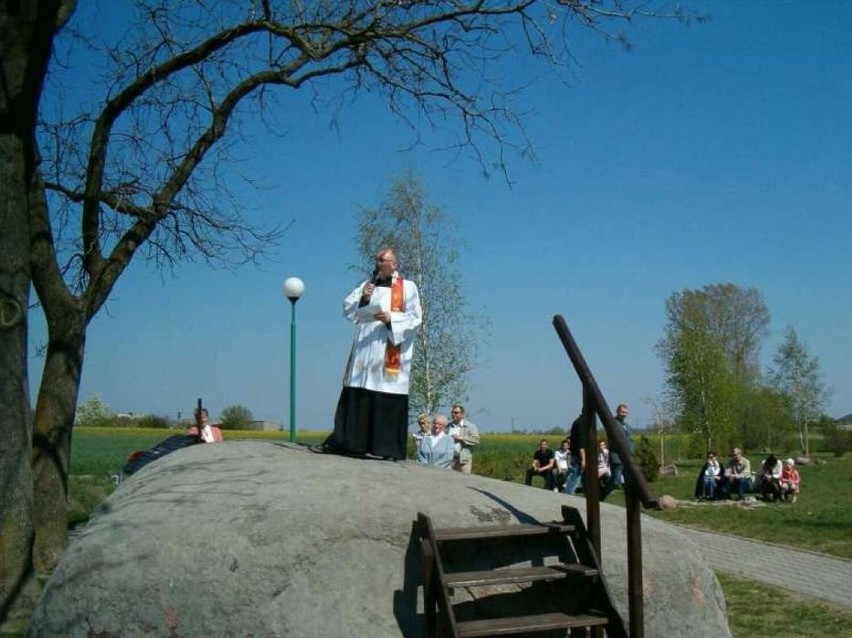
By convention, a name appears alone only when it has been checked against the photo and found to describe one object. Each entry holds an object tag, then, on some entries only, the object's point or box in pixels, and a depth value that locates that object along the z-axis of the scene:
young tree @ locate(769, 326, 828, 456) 60.53
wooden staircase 5.24
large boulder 5.27
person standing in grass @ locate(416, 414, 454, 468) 13.26
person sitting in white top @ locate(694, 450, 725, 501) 24.02
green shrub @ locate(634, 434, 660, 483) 28.67
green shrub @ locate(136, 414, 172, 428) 67.25
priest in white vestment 7.59
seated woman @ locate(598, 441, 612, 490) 16.64
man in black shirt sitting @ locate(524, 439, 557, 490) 21.32
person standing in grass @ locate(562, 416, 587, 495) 14.34
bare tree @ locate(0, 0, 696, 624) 8.00
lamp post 16.00
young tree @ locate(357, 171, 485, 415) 30.55
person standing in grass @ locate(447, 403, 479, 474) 14.97
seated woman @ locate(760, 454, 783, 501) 22.83
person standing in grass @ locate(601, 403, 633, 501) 15.62
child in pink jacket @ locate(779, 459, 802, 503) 22.80
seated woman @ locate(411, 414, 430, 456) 16.36
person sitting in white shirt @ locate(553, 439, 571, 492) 22.52
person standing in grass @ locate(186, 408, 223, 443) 11.33
